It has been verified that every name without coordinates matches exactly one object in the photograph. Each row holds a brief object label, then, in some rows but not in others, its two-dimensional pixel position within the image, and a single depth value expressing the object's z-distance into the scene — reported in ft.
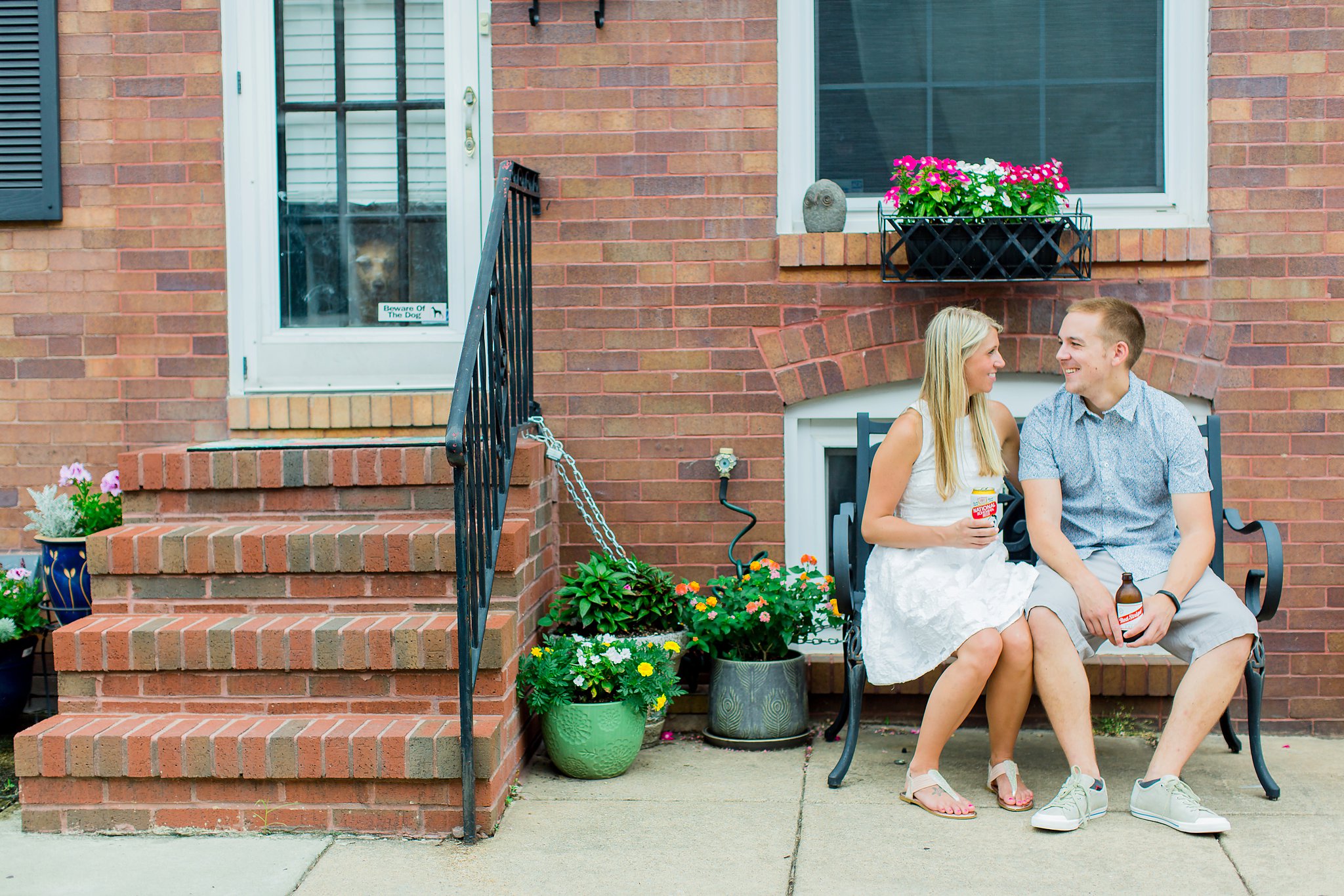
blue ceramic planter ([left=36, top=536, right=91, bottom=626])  12.93
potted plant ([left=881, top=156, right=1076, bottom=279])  12.69
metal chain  13.65
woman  10.73
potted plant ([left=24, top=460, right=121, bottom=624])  12.94
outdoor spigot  13.48
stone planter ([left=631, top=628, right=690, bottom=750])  12.57
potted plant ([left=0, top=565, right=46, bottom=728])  12.82
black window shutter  13.88
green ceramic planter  11.41
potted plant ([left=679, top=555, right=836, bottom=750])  12.29
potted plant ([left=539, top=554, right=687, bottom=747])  12.34
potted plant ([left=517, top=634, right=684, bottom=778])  11.41
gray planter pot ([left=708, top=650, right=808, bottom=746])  12.41
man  10.36
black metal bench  11.03
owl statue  13.29
